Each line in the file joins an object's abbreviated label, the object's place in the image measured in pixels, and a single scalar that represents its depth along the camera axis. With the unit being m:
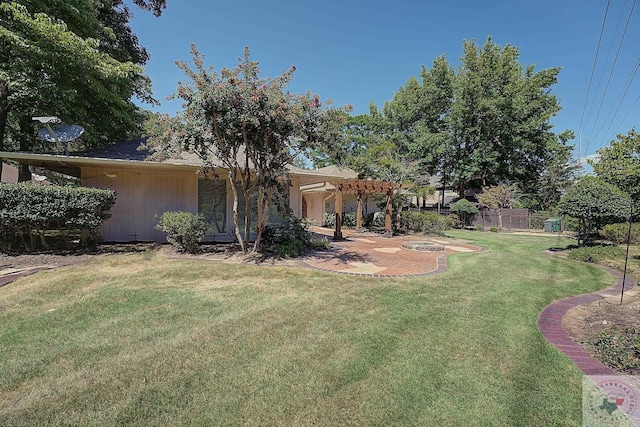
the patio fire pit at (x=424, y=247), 10.62
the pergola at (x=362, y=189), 13.66
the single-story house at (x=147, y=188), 9.39
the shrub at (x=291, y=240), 8.76
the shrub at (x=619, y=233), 9.71
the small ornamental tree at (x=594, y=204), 9.59
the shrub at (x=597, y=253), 8.81
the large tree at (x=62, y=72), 9.34
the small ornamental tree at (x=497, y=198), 23.58
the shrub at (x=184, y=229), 8.16
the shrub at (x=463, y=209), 22.24
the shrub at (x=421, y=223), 16.39
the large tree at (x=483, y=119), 25.95
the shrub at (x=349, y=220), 20.12
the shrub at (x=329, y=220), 20.34
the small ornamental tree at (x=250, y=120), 6.55
